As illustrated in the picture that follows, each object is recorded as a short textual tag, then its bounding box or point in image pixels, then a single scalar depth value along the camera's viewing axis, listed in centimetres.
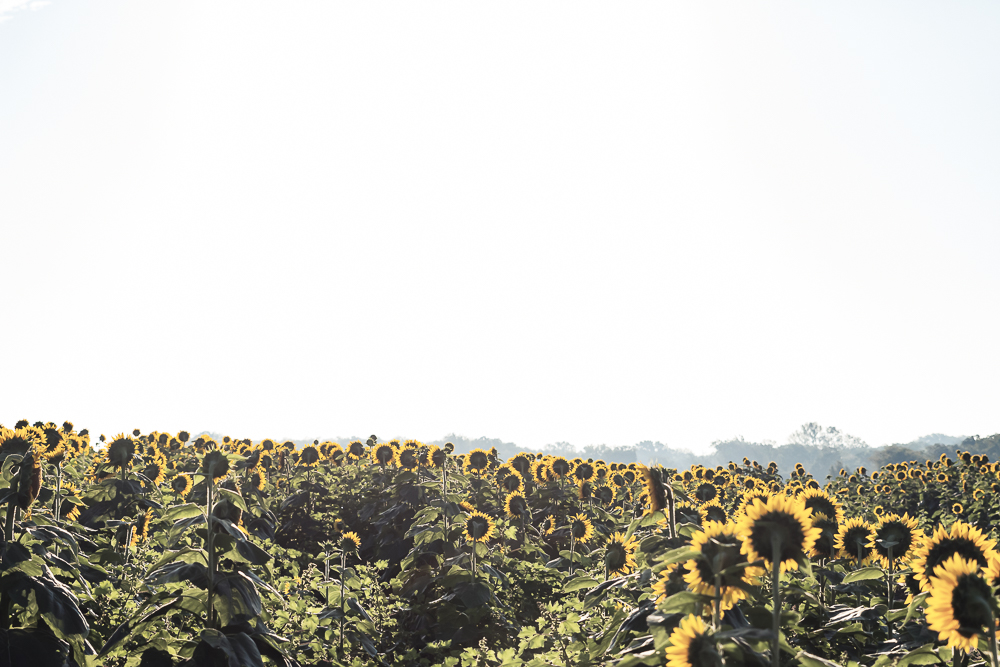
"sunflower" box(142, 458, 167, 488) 1120
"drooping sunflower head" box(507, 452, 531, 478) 1381
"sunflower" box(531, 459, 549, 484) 1331
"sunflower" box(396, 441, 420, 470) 1276
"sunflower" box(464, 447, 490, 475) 1411
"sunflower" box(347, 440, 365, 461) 1636
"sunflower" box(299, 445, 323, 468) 1409
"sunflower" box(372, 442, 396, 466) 1384
